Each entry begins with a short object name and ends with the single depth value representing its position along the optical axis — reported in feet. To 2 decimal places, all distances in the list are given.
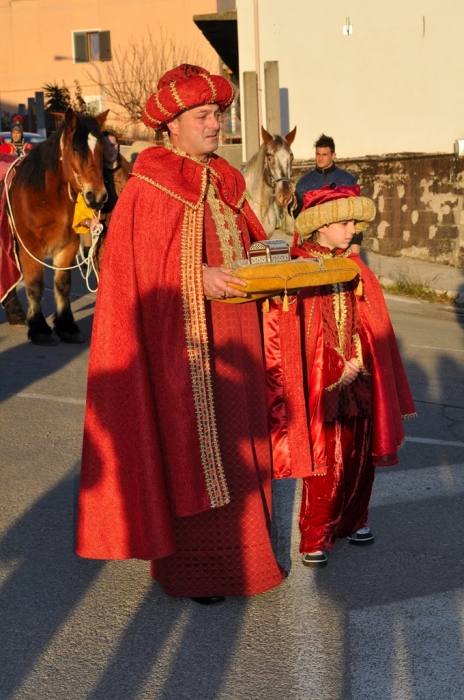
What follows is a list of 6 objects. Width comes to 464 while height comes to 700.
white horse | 39.58
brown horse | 31.71
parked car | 82.69
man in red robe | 14.28
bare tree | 140.87
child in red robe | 15.69
